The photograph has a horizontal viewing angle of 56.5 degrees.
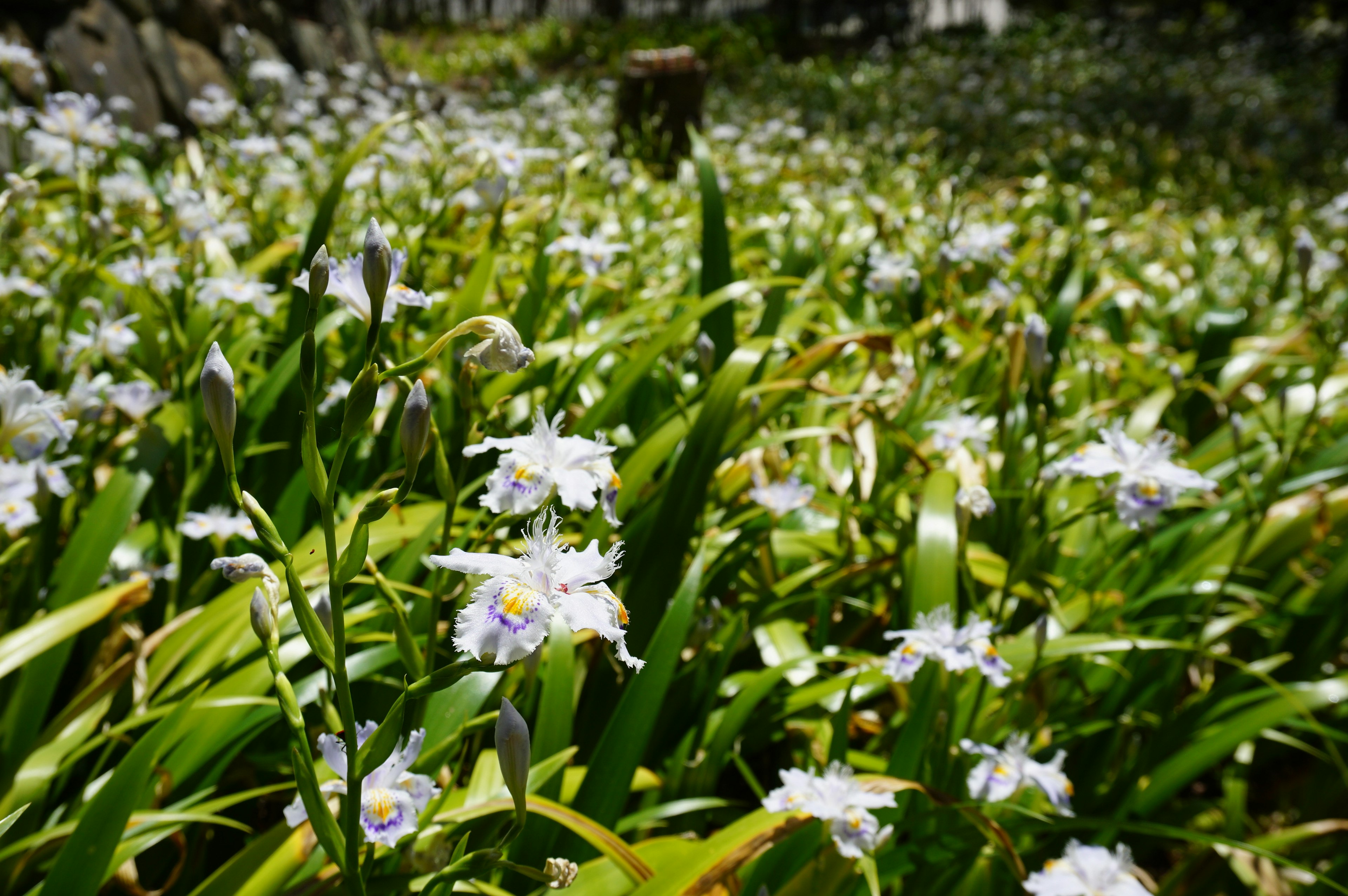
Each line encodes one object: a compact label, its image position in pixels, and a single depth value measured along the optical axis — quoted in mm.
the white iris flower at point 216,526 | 438
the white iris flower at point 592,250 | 625
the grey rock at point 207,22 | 1665
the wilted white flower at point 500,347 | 255
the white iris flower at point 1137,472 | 404
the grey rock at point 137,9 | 1528
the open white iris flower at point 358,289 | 298
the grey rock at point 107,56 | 1369
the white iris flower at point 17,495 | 402
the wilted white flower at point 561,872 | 256
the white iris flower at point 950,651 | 379
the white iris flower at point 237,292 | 557
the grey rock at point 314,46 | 2016
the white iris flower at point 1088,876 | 366
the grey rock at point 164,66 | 1546
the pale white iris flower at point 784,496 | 472
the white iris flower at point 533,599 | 246
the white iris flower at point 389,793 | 293
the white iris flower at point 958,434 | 537
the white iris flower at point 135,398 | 483
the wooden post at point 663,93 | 1577
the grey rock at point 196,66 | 1626
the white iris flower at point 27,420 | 408
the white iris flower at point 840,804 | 344
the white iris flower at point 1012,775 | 385
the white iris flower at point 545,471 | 317
